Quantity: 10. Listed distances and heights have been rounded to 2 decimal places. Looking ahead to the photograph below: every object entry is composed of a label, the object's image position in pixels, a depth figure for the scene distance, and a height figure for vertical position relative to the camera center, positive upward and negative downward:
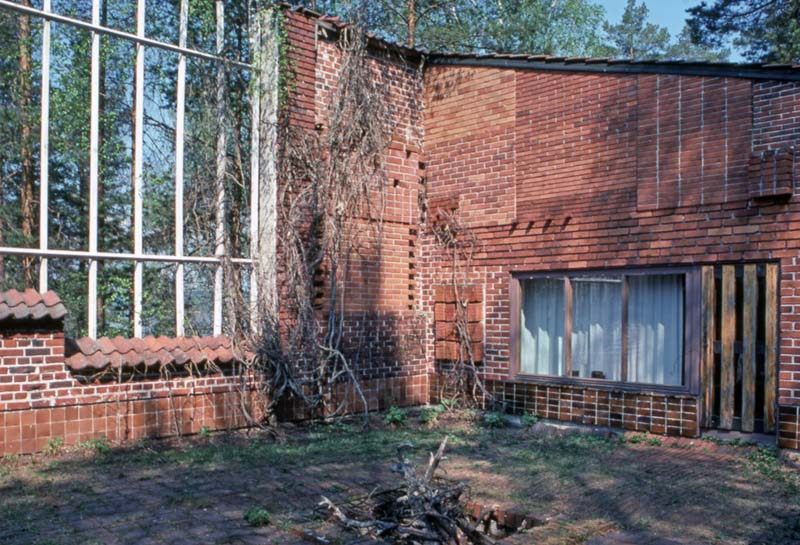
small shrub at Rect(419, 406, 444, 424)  10.24 -2.08
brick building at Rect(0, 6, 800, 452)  7.78 +0.40
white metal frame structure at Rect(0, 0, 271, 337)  7.45 +1.26
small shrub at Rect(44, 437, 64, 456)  7.04 -1.76
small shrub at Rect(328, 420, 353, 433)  9.42 -2.08
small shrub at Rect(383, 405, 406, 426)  10.01 -2.05
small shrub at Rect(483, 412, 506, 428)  9.91 -2.05
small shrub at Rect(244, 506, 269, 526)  5.19 -1.82
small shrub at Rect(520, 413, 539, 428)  9.77 -2.02
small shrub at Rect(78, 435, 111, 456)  7.33 -1.82
